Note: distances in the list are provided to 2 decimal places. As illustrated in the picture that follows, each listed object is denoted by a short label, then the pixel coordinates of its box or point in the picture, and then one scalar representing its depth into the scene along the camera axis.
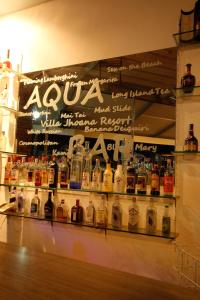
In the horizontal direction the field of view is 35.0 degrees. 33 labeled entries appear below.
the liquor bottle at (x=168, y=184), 2.07
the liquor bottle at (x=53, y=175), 2.54
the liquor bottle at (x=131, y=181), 2.20
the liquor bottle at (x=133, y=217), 2.24
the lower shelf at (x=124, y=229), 2.06
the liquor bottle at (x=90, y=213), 2.40
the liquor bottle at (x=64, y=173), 2.49
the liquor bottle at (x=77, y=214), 2.44
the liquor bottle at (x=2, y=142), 2.84
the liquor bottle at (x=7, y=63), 2.83
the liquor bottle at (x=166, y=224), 2.10
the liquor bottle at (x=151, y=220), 2.18
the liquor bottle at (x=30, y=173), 2.70
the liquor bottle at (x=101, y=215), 2.34
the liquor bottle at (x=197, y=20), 2.05
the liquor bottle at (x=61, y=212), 2.53
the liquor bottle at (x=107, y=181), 2.28
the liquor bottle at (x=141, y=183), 2.17
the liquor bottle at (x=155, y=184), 2.12
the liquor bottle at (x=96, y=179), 2.37
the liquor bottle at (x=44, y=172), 2.62
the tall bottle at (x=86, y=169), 2.40
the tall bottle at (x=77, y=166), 2.45
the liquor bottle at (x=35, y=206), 2.65
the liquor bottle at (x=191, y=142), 2.02
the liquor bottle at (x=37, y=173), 2.62
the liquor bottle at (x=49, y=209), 2.57
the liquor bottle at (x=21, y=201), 2.74
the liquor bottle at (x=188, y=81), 2.08
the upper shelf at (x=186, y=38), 2.09
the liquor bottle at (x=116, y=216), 2.31
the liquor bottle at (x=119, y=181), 2.26
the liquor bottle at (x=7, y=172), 2.78
